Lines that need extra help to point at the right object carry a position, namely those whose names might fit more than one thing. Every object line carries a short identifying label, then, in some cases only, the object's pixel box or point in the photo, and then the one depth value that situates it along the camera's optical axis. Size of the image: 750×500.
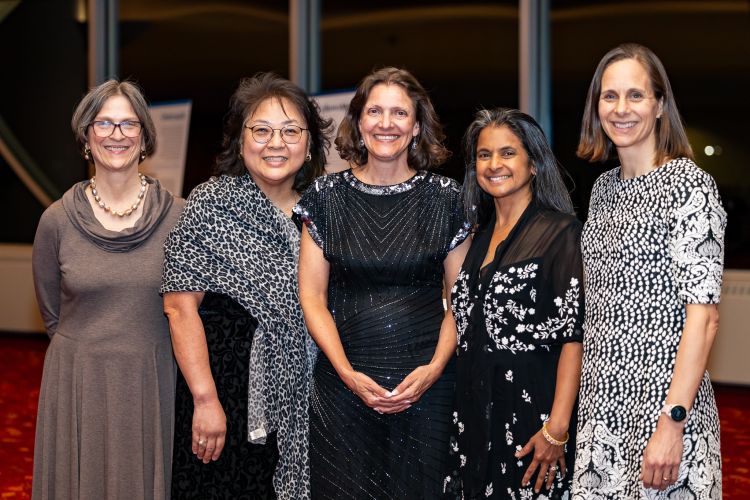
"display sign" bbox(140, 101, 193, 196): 7.52
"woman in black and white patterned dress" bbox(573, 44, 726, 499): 2.14
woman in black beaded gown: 2.75
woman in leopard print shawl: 2.84
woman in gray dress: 2.92
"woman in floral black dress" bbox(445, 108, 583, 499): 2.52
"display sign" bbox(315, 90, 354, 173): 6.11
